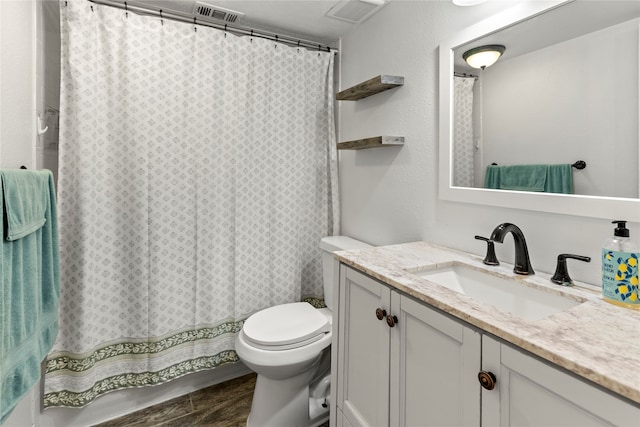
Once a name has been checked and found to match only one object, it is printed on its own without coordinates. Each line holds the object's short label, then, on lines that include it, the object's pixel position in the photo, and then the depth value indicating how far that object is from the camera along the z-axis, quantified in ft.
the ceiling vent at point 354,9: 5.76
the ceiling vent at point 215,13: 5.85
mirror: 2.89
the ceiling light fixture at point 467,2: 4.02
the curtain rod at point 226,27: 5.66
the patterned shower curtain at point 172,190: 5.24
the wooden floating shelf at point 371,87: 5.38
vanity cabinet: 2.55
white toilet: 4.90
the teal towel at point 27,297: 3.03
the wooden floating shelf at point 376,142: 5.44
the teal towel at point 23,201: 3.12
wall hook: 4.89
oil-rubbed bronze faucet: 3.43
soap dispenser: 2.56
